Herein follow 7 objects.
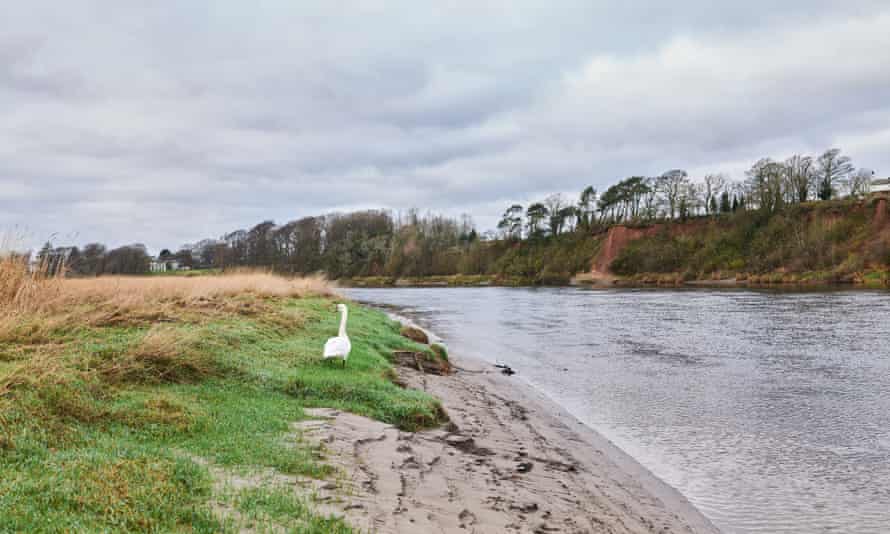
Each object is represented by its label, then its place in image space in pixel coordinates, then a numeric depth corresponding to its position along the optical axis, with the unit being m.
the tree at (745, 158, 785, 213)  87.99
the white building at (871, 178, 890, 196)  87.43
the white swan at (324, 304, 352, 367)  10.73
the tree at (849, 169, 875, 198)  85.69
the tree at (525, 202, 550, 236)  126.75
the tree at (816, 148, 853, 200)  87.19
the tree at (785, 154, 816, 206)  87.94
